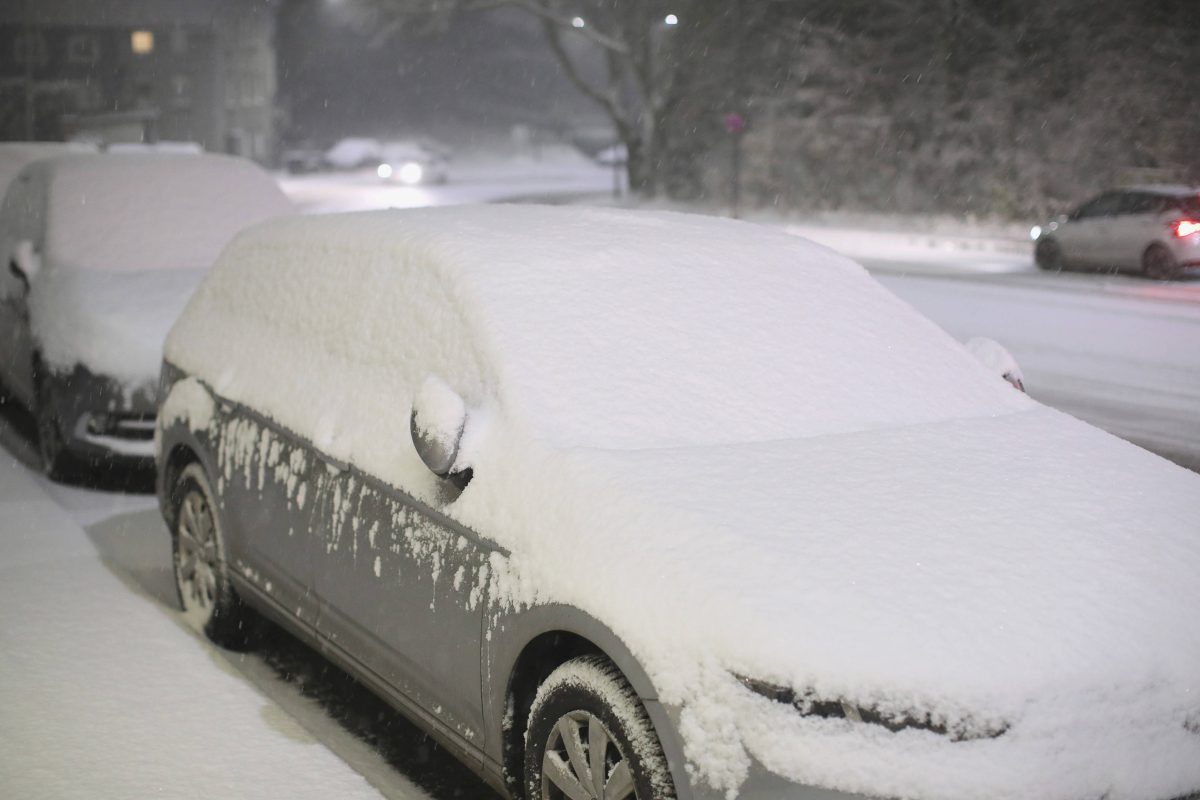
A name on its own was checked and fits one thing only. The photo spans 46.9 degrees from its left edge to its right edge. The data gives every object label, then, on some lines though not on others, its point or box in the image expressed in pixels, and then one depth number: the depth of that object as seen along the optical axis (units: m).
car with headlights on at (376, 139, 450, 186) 47.62
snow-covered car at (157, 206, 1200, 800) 2.73
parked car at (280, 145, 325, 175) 55.56
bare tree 39.03
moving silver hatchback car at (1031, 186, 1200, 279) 20.03
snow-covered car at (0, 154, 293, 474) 7.27
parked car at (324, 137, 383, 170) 56.22
